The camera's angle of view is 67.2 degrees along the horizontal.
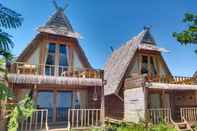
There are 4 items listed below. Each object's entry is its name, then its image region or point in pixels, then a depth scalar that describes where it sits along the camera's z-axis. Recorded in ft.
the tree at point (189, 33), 30.32
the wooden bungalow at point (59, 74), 29.48
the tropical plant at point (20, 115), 21.46
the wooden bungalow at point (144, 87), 34.74
